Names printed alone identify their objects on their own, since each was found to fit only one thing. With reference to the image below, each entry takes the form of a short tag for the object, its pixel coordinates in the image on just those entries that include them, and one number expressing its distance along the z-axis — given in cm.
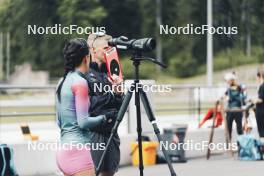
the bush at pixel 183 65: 5925
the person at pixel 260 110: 1409
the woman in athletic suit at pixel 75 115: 562
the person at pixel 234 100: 1491
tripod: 675
